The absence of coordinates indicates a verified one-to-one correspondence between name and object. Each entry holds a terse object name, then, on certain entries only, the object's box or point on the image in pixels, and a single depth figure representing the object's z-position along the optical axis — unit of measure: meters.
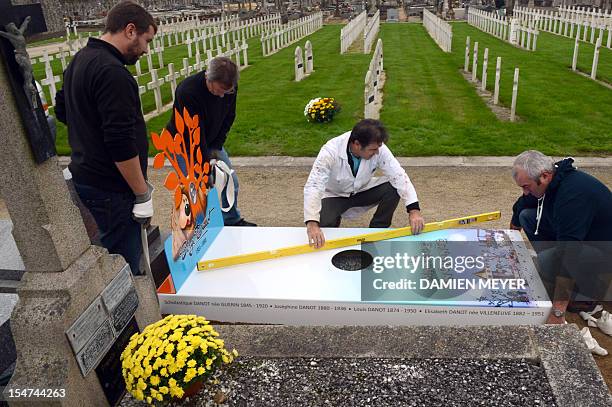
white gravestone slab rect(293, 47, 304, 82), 13.73
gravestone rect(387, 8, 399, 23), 41.25
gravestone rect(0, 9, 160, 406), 2.16
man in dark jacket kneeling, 3.38
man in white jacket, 4.00
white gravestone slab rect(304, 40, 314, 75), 15.17
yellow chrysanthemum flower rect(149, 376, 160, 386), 2.30
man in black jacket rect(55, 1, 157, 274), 2.83
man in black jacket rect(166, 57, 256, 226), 4.12
